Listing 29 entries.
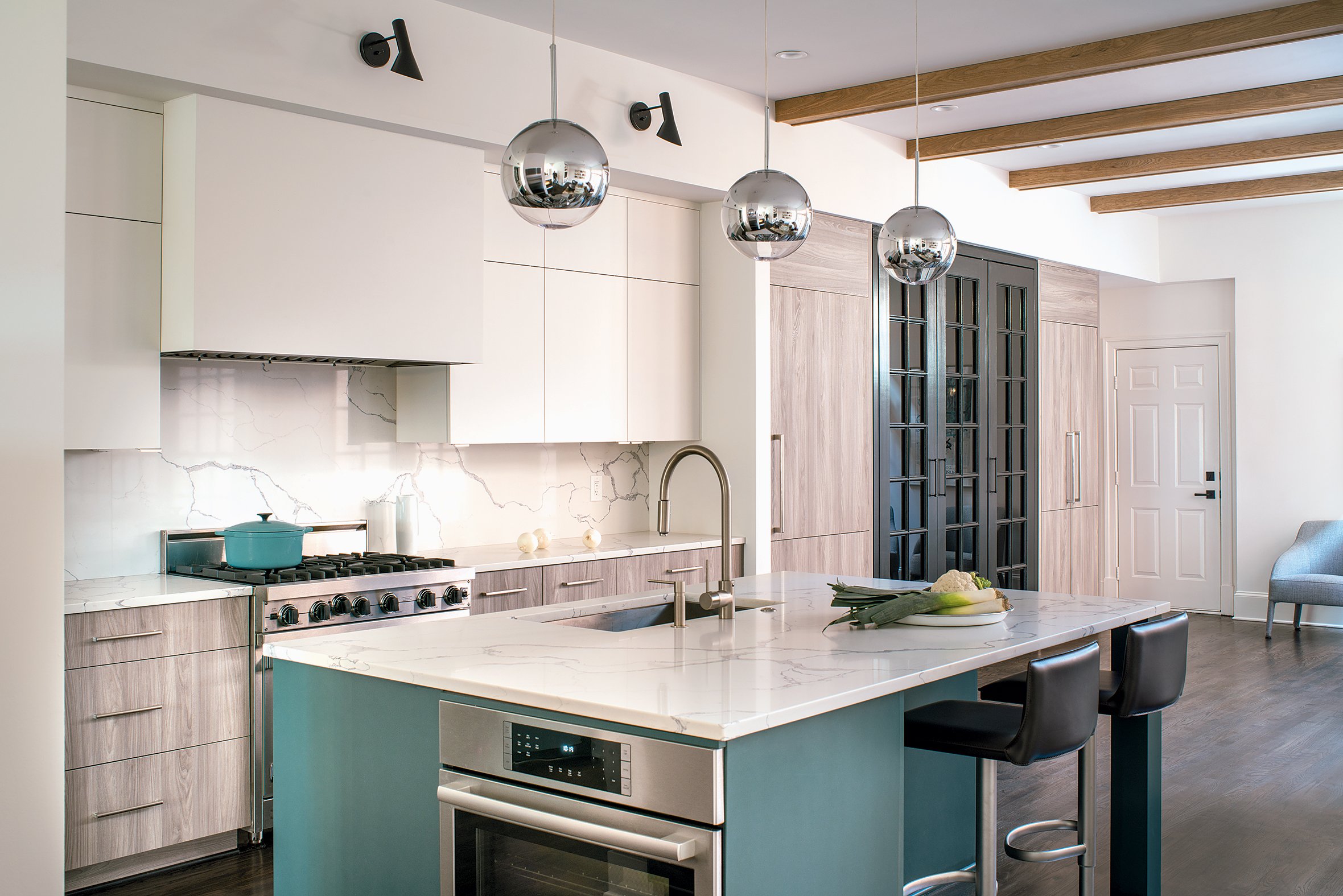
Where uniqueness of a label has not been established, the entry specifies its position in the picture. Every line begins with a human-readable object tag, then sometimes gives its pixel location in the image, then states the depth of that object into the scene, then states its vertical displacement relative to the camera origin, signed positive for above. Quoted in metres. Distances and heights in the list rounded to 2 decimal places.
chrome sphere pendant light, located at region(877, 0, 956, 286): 3.29 +0.62
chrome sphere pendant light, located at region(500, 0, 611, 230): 2.46 +0.61
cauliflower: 3.00 -0.33
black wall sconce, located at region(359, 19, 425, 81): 3.93 +1.40
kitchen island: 2.01 -0.50
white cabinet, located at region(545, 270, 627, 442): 4.91 +0.43
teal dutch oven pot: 3.88 -0.30
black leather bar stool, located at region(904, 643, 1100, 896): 2.53 -0.63
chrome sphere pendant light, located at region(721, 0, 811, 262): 2.85 +0.61
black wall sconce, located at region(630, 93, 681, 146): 4.82 +1.43
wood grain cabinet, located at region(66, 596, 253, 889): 3.34 -0.86
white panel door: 8.95 -0.14
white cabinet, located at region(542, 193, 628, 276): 4.91 +0.93
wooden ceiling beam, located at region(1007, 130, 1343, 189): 6.43 +1.76
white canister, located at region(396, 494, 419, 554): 4.61 -0.27
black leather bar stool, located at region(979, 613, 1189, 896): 2.96 -0.59
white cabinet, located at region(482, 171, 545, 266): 4.61 +0.91
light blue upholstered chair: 7.74 -0.74
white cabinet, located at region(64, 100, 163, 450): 3.53 +0.56
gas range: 3.70 -0.45
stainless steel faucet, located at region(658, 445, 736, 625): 2.85 -0.20
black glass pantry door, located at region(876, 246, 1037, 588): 6.43 +0.21
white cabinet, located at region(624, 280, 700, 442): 5.30 +0.45
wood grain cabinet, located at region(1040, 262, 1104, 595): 7.96 +0.20
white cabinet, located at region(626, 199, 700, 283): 5.28 +1.01
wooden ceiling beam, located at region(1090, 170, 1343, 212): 7.45 +1.80
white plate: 2.89 -0.41
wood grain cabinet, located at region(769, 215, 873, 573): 5.61 +0.37
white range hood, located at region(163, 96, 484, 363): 3.65 +0.74
